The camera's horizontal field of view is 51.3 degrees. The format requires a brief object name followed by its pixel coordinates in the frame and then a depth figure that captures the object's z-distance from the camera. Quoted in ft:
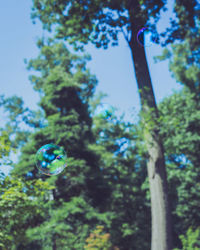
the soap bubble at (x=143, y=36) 21.66
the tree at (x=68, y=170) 37.70
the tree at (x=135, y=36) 16.52
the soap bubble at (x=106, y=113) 21.43
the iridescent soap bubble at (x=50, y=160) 17.63
